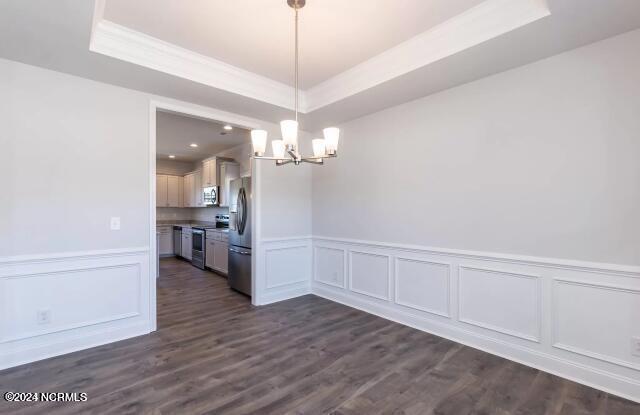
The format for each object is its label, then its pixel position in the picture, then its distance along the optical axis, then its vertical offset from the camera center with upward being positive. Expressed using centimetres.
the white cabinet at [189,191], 812 +51
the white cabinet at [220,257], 597 -94
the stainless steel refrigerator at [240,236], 459 -41
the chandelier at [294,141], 229 +52
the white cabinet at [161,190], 826 +53
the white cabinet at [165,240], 823 -83
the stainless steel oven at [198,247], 680 -85
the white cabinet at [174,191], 845 +52
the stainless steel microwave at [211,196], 683 +32
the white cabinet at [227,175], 657 +74
